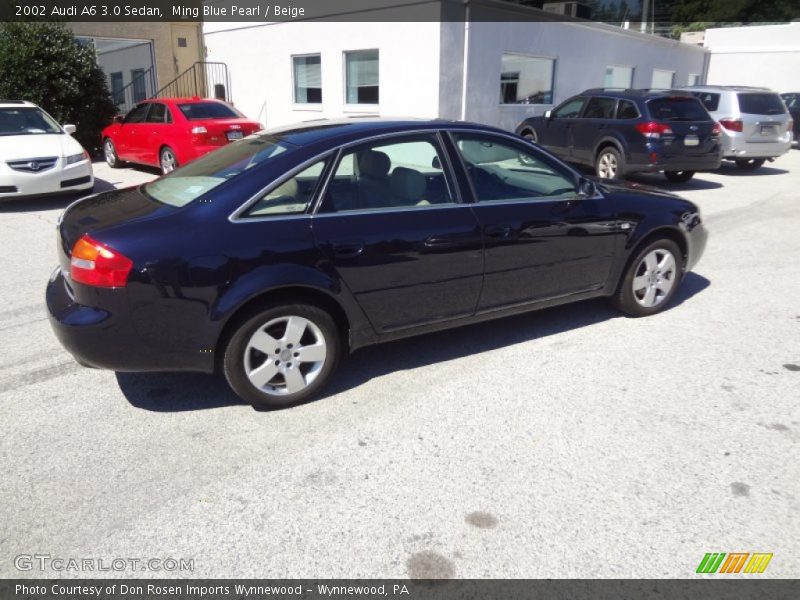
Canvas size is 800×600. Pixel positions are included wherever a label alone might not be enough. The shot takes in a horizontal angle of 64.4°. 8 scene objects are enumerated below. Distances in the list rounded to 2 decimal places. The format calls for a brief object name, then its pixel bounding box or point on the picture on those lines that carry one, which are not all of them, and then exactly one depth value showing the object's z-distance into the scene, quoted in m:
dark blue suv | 10.66
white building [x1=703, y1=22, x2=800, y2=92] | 25.84
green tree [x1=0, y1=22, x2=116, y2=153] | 13.34
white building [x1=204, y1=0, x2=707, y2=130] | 13.09
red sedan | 11.07
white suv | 13.32
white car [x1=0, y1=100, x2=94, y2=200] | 8.87
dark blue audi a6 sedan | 3.29
